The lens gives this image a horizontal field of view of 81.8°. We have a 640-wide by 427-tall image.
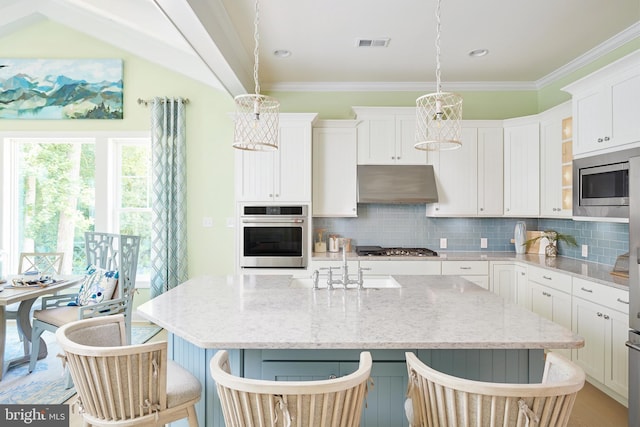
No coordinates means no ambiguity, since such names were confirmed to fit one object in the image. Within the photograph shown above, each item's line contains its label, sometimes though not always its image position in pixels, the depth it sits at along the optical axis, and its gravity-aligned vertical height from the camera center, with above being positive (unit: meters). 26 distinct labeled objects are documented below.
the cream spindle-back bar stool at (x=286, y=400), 1.03 -0.54
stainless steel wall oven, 3.92 -0.25
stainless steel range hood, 4.04 +0.32
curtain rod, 4.39 +1.34
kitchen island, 1.40 -0.48
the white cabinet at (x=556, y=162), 3.54 +0.50
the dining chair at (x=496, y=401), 1.02 -0.54
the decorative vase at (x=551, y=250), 3.94 -0.40
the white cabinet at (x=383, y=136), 4.11 +0.86
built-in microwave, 2.64 +0.21
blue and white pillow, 3.16 -0.65
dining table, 2.86 -0.66
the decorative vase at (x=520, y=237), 4.13 -0.27
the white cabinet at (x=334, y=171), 4.11 +0.47
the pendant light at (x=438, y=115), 1.83 +0.51
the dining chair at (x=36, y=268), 3.32 -0.58
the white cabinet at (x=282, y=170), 3.95 +0.46
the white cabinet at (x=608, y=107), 2.57 +0.80
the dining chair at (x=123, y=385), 1.32 -0.63
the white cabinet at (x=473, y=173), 4.14 +0.45
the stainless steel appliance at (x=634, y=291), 2.09 -0.45
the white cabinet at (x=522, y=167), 3.89 +0.50
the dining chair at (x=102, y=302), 3.01 -0.75
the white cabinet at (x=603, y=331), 2.48 -0.85
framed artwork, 4.42 +1.57
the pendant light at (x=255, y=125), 1.89 +0.49
